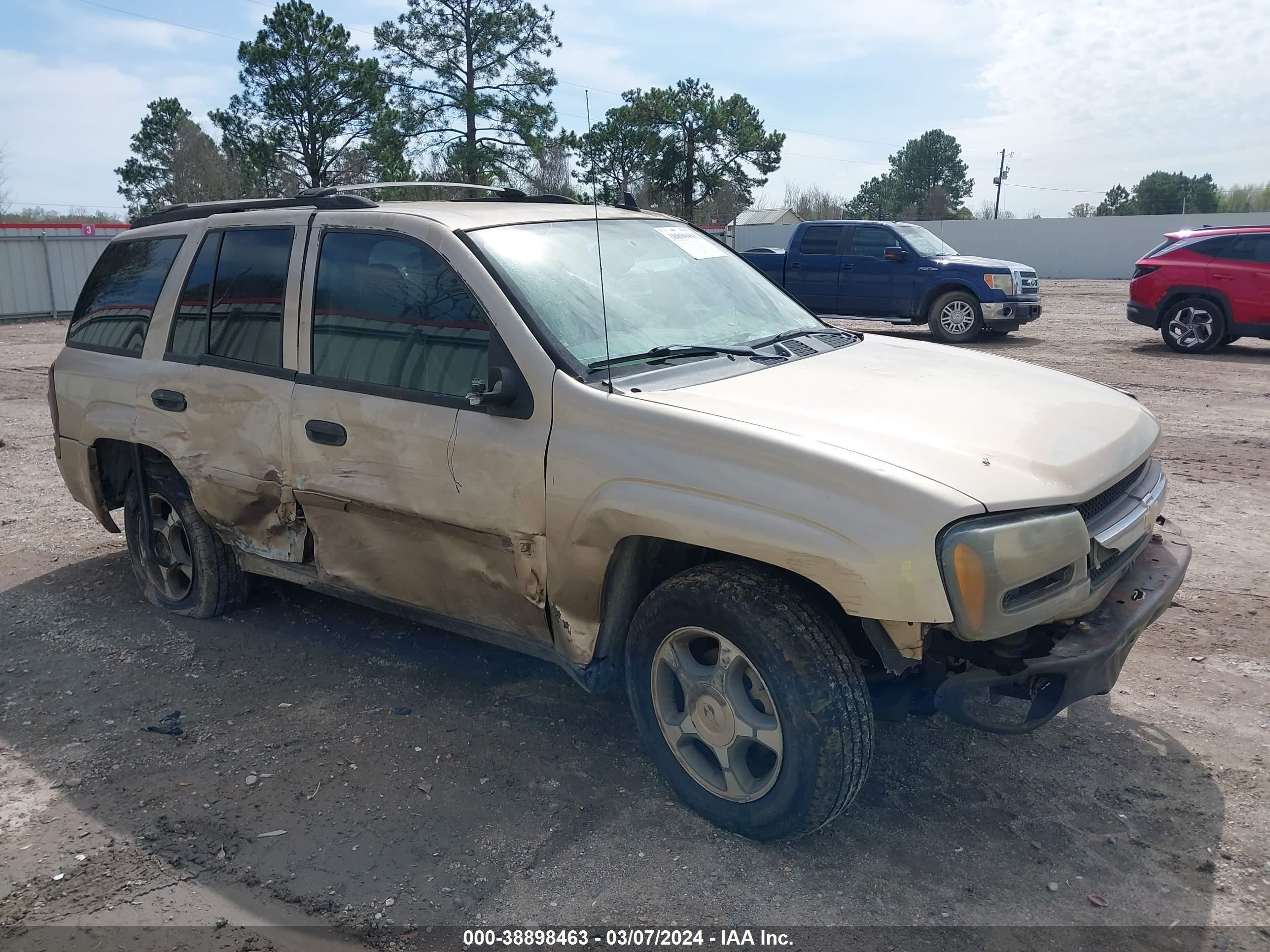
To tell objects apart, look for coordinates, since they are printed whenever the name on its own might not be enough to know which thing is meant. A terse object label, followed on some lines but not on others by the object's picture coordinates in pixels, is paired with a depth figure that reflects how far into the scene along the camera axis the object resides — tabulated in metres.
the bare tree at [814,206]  63.19
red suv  13.09
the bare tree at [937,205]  68.19
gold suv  2.74
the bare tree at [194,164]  47.56
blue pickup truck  15.47
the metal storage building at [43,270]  24.16
